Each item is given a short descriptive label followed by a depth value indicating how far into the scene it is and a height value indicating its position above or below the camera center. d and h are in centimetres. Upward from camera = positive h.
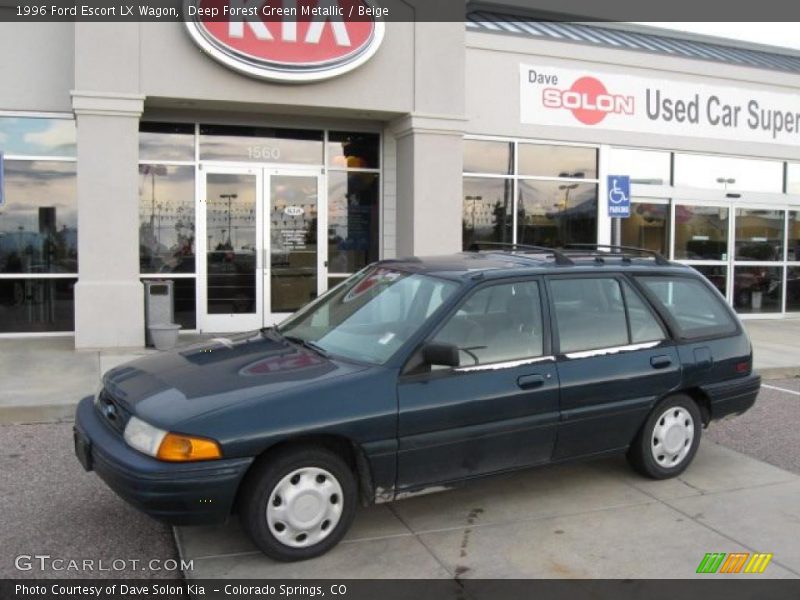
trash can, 1021 -74
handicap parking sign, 1040 +80
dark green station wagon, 384 -79
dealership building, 1002 +160
